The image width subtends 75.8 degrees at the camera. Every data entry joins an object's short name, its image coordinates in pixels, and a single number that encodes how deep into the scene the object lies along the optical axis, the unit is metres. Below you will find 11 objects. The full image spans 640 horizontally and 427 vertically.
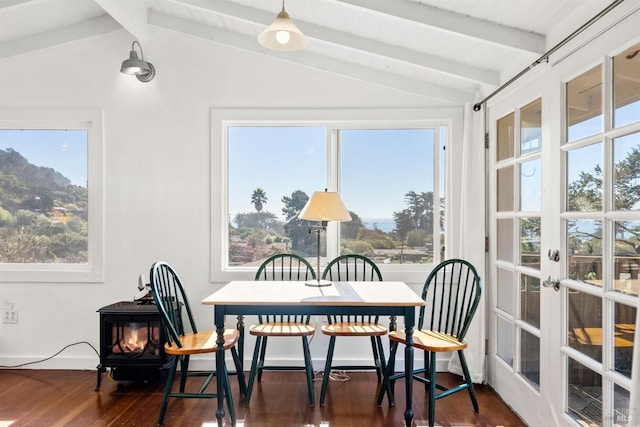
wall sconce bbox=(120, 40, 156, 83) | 3.06
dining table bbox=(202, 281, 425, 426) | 2.28
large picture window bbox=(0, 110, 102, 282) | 3.39
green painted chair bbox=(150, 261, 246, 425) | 2.34
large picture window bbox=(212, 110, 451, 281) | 3.38
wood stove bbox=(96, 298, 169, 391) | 2.93
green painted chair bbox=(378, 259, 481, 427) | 2.40
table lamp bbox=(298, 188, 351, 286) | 2.63
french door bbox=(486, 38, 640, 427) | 1.68
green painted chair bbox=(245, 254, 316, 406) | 2.70
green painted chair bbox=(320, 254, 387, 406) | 2.72
